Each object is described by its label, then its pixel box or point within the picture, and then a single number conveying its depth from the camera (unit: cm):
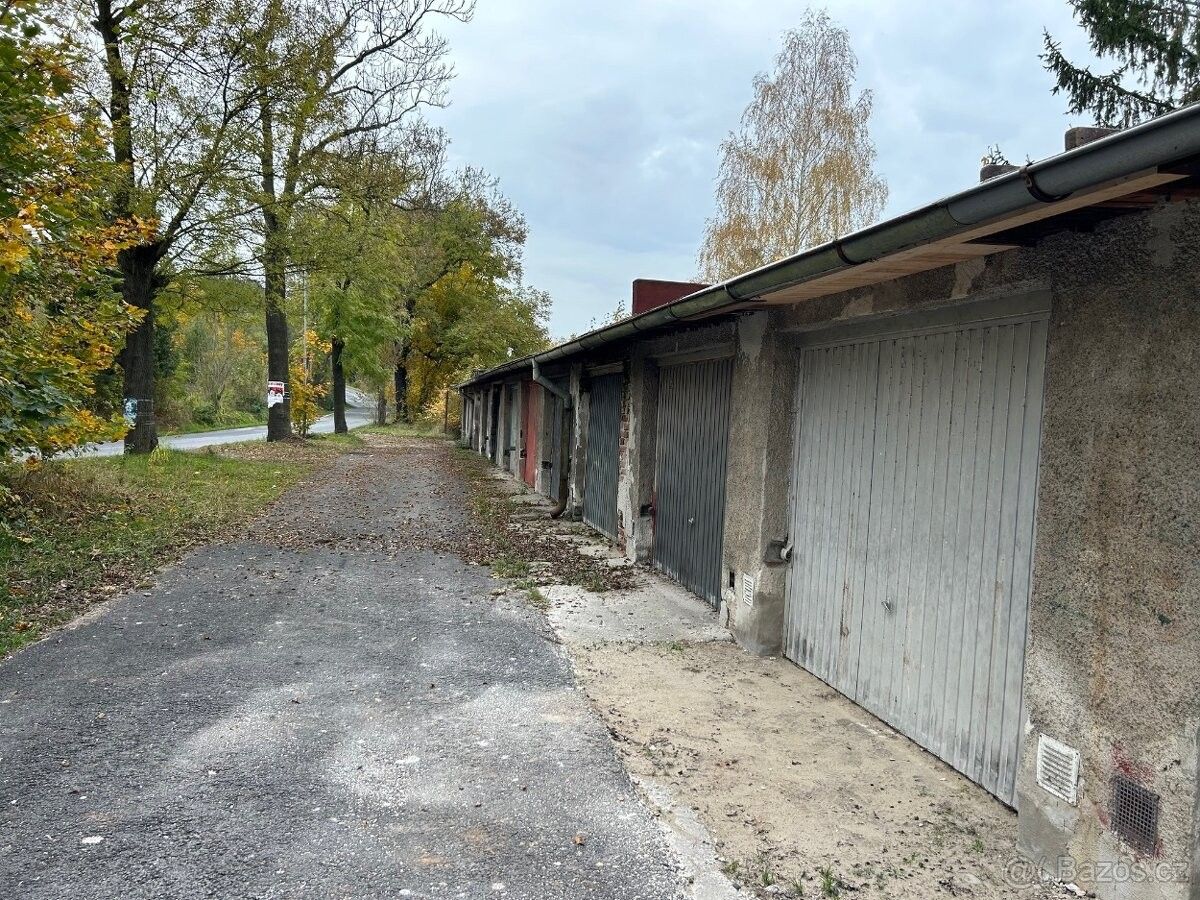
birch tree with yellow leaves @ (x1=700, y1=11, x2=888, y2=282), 2159
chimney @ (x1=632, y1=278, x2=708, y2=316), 1085
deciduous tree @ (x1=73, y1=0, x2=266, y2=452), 1216
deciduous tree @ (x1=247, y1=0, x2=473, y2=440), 1384
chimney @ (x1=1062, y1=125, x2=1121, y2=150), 280
